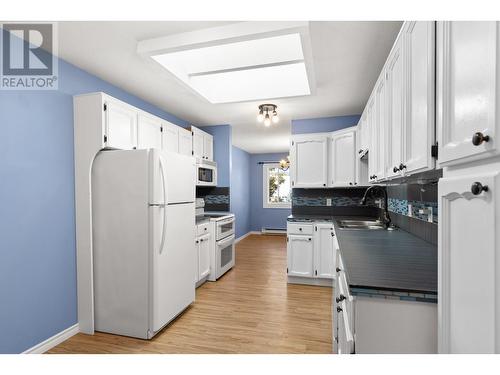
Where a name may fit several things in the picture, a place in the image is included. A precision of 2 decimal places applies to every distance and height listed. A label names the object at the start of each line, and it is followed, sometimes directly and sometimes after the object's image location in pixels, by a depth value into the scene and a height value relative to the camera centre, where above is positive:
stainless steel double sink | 2.90 -0.45
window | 8.05 -0.03
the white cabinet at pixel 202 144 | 4.08 +0.66
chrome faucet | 2.80 -0.33
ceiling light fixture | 3.58 +1.01
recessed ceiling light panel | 2.22 +1.13
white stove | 3.79 -0.82
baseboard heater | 7.94 -1.35
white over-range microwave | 4.00 +0.20
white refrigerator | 2.31 -0.48
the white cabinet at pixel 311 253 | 3.55 -0.91
